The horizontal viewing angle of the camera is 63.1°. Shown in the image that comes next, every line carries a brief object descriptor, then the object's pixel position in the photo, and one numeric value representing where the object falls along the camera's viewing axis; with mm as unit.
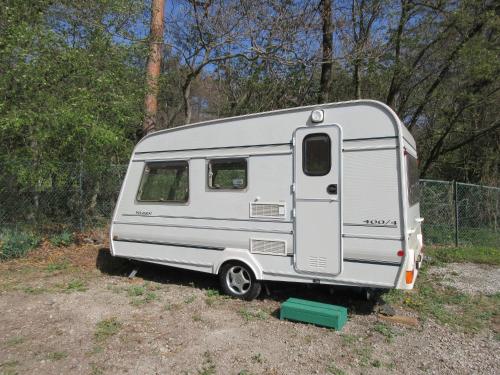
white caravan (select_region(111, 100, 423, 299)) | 4625
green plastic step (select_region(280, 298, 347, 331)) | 4637
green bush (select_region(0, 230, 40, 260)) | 7809
